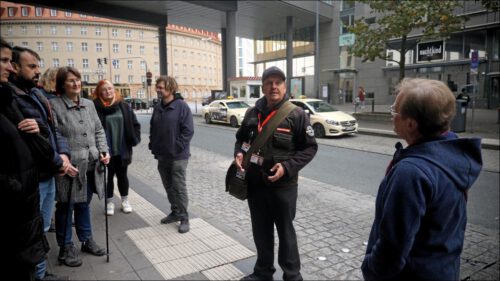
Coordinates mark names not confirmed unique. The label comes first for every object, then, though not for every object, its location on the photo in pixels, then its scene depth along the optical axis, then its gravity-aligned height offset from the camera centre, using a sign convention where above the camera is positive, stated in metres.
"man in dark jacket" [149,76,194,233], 4.75 -0.48
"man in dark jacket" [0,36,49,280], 2.14 -0.57
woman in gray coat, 3.77 -0.66
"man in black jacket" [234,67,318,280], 3.18 -0.61
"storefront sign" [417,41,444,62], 32.47 +3.92
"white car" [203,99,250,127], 20.08 -0.71
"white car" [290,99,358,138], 14.79 -0.92
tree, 18.09 +3.58
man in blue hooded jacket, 1.57 -0.39
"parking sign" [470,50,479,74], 14.77 +1.41
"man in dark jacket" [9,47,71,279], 2.94 -0.12
